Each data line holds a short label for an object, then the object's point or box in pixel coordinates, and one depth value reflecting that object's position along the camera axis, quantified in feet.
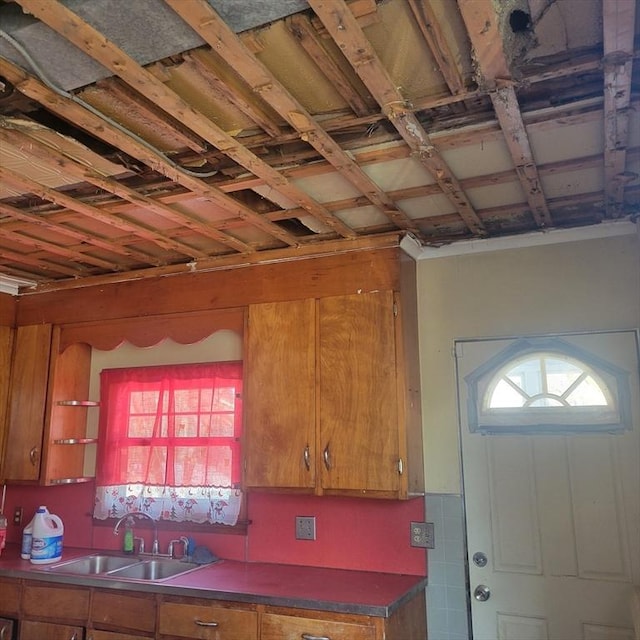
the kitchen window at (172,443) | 10.91
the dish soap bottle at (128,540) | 11.23
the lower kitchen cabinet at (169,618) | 7.92
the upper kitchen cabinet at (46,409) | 11.95
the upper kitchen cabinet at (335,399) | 9.32
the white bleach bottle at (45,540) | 10.67
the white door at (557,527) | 8.43
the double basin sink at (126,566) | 10.36
